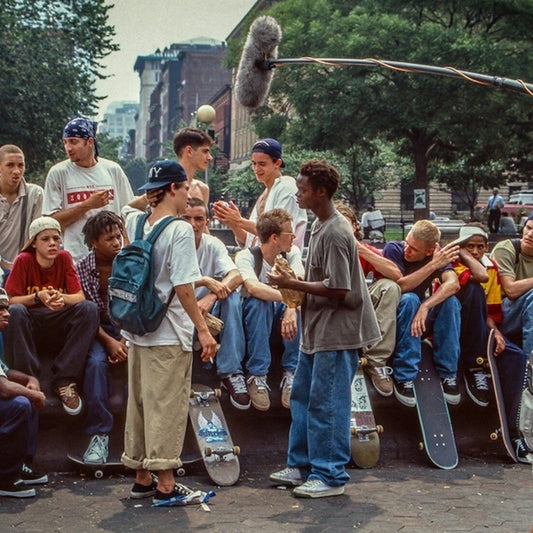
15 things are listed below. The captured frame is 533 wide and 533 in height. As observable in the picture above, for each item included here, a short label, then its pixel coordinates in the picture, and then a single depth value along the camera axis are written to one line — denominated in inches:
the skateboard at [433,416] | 289.9
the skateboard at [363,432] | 284.6
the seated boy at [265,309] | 285.9
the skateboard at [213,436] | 263.9
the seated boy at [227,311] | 286.7
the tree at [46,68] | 1396.4
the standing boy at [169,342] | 230.7
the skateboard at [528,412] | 160.1
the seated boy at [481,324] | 310.5
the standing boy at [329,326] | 243.0
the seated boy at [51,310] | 267.7
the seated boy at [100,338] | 269.0
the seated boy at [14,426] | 241.6
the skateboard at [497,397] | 296.7
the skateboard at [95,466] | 264.8
